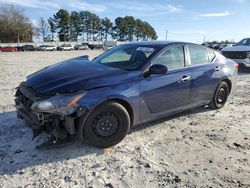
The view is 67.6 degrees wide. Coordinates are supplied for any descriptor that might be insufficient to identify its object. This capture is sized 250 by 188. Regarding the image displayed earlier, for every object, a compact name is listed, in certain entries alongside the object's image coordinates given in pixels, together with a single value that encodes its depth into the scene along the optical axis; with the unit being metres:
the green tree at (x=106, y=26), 67.37
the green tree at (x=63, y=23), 56.98
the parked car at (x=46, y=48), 39.31
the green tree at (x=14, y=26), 52.48
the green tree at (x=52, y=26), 59.34
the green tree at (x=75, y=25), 60.48
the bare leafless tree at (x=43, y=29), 60.61
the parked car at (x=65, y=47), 41.61
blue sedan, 2.55
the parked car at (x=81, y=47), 43.82
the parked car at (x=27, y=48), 37.91
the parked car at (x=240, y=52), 8.79
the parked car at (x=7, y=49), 34.51
